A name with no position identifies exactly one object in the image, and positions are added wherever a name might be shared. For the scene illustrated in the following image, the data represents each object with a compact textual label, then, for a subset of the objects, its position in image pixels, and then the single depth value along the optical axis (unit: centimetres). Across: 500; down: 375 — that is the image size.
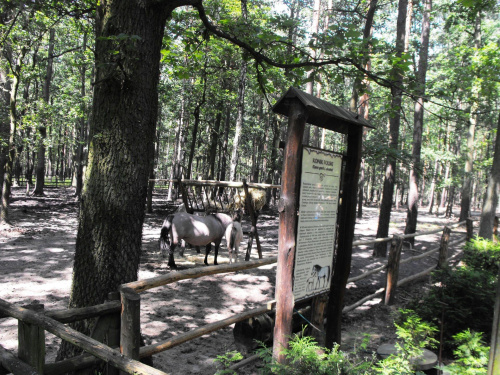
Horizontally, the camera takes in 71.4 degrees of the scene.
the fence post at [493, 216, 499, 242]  1138
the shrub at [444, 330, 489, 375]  284
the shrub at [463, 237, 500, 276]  692
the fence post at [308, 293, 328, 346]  355
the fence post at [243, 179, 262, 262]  878
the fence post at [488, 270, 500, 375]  212
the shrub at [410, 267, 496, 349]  473
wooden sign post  285
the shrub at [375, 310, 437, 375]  258
